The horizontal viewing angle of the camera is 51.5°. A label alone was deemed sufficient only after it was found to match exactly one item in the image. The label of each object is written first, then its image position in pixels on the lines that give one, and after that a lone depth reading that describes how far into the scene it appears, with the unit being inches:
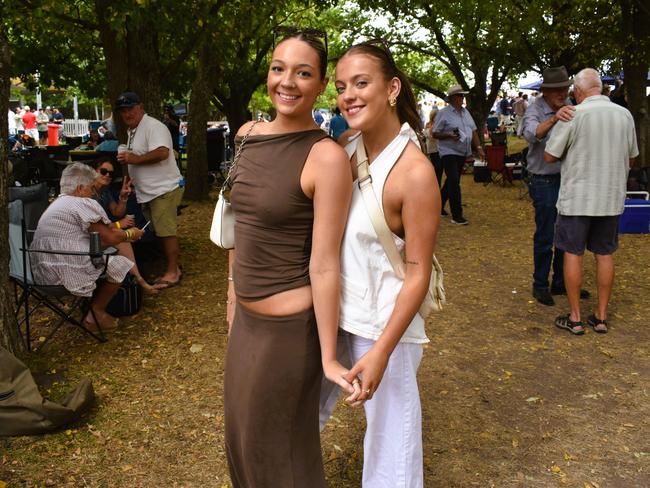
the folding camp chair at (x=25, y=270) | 190.4
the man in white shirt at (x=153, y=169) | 257.4
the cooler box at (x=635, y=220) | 364.2
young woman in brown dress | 80.3
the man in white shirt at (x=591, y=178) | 199.0
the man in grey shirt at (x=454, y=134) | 384.8
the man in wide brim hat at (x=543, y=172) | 230.4
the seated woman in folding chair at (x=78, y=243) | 196.7
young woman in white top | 81.9
